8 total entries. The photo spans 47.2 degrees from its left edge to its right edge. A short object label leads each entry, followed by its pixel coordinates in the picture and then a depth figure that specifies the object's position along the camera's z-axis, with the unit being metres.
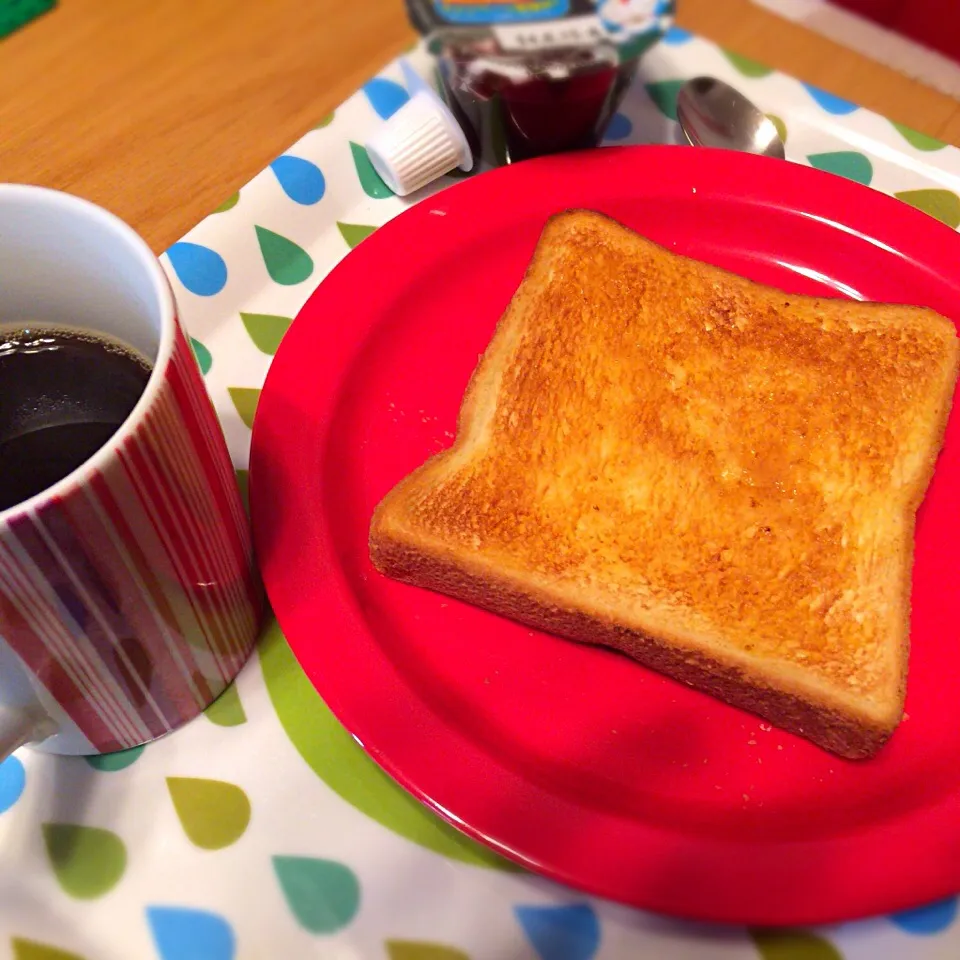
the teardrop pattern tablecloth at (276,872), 0.24
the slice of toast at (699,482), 0.27
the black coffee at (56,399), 0.22
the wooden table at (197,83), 0.38
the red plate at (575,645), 0.24
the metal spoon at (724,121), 0.37
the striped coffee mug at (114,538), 0.20
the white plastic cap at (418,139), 0.34
